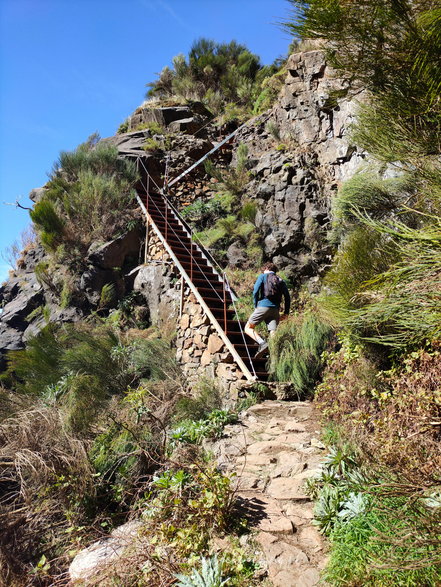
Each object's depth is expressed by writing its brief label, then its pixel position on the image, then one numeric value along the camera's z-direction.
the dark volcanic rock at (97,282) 10.95
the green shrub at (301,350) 5.96
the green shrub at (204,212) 11.81
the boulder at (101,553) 3.10
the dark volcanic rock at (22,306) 11.59
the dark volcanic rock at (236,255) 9.97
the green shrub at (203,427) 4.58
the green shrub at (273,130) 11.27
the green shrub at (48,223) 11.35
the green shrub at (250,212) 10.12
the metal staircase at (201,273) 7.07
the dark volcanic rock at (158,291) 9.63
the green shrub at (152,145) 14.23
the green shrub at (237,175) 11.56
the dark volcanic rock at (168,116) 15.66
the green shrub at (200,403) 5.54
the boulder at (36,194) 13.69
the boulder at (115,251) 11.25
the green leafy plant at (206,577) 2.41
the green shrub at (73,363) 7.53
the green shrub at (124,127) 16.67
